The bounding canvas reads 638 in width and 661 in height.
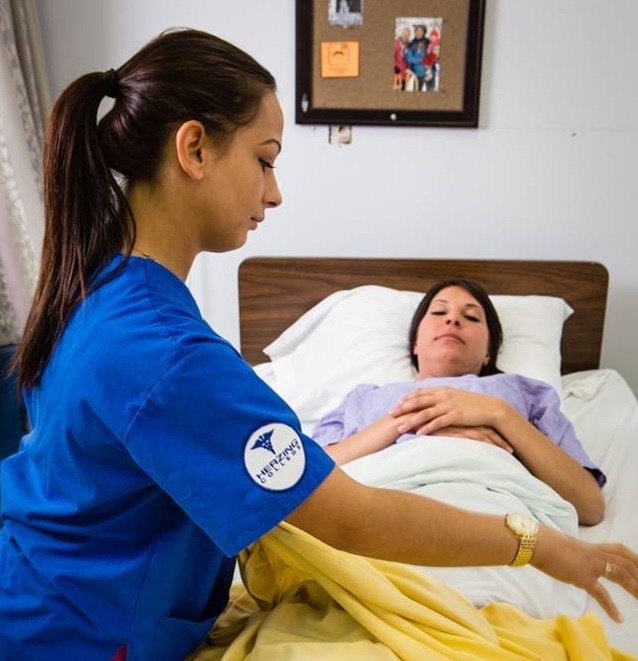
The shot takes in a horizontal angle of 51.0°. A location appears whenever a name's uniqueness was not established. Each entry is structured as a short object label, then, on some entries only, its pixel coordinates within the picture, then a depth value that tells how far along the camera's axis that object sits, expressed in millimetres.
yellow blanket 815
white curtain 2008
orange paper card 2148
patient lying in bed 1400
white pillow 1907
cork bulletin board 2113
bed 1821
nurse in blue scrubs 659
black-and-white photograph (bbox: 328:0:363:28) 2111
